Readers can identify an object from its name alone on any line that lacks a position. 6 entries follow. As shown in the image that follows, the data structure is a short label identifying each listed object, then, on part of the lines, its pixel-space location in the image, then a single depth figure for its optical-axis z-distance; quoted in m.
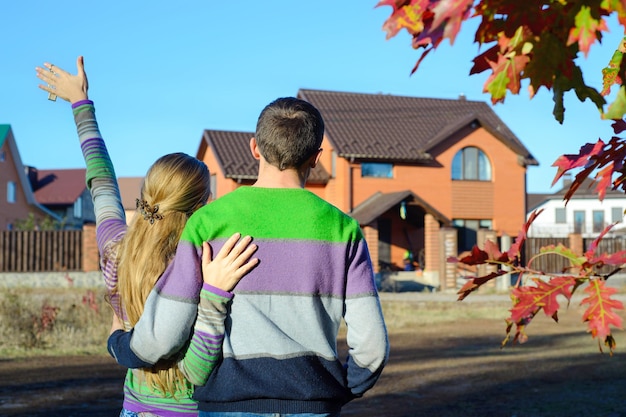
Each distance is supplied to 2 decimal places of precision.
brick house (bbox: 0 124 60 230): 49.06
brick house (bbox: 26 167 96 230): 59.34
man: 2.51
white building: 67.88
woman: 2.96
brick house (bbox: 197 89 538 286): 30.84
